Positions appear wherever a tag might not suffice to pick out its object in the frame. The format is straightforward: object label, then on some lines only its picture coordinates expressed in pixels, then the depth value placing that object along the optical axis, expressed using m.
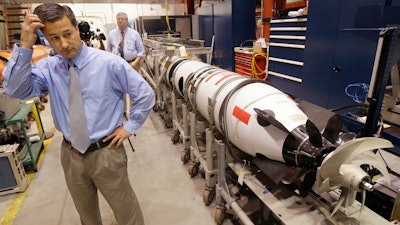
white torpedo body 1.03
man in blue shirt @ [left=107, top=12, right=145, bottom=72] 3.80
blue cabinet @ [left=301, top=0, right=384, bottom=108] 2.50
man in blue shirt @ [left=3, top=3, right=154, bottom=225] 1.12
